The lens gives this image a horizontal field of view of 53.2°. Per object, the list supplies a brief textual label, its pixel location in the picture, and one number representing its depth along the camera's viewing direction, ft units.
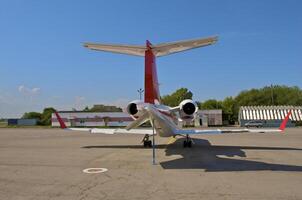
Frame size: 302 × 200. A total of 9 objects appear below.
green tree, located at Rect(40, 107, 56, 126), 324.60
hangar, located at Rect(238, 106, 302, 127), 215.72
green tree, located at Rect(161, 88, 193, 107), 375.68
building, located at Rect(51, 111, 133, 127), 251.39
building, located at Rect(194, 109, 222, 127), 256.73
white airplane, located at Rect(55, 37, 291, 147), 44.02
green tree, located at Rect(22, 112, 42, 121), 404.08
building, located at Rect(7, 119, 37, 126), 298.15
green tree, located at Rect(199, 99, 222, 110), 371.97
